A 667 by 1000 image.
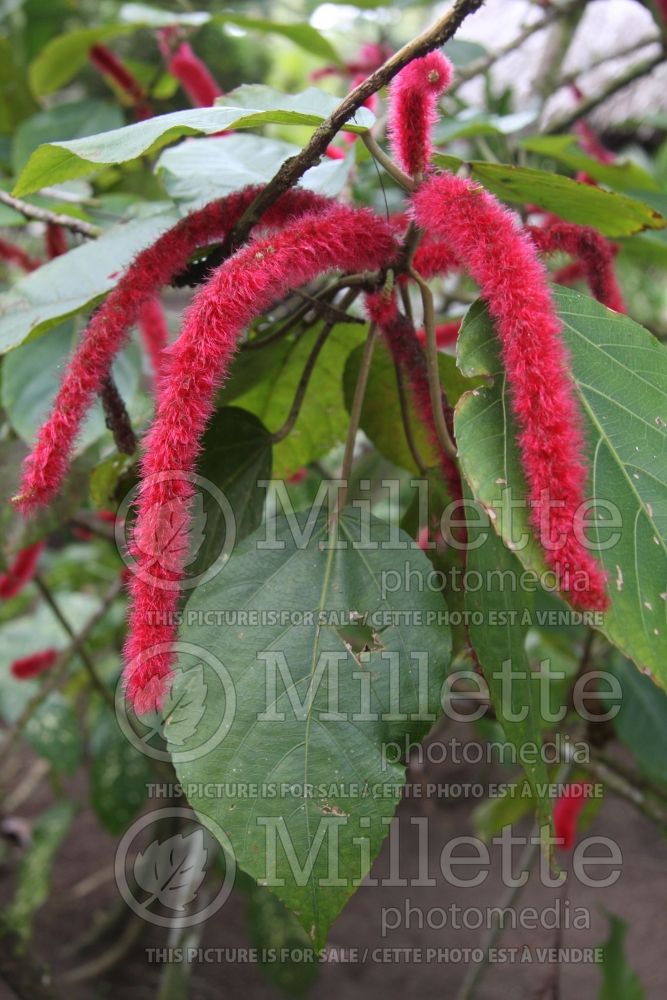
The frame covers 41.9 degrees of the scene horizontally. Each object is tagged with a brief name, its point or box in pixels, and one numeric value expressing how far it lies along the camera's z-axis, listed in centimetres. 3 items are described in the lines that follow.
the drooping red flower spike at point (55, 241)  96
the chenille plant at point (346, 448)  51
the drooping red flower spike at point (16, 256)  118
